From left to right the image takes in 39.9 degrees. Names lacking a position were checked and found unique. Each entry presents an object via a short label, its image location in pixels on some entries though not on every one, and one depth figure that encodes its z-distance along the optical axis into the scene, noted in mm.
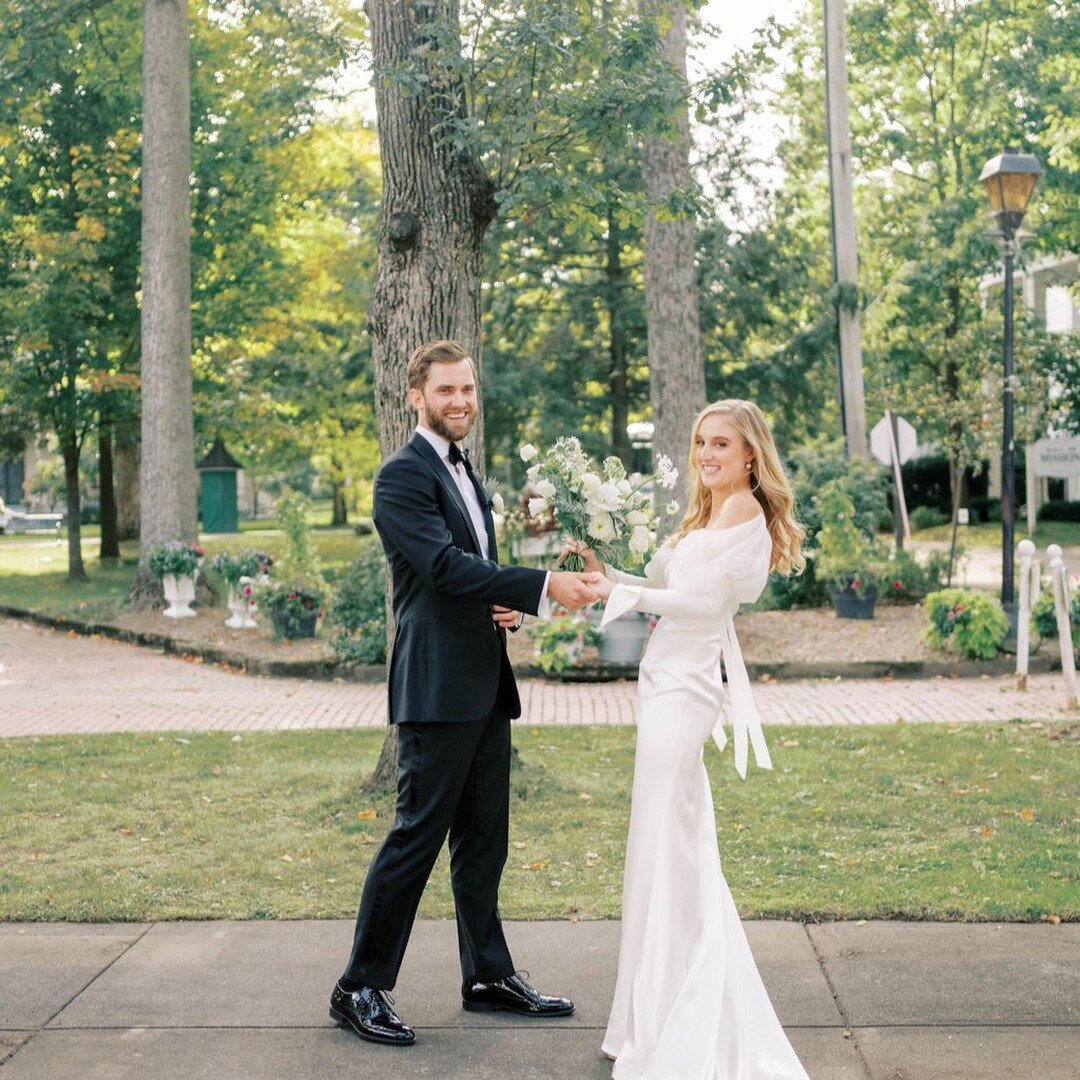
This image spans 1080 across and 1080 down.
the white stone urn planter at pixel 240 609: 17219
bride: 4332
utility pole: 19438
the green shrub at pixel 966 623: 13492
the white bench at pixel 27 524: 51250
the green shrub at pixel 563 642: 13305
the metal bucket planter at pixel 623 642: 13352
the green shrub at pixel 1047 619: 13617
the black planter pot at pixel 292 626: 15820
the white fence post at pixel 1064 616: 10906
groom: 4719
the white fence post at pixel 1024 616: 11953
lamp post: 13780
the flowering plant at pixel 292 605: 15711
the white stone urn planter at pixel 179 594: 18672
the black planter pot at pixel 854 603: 15906
